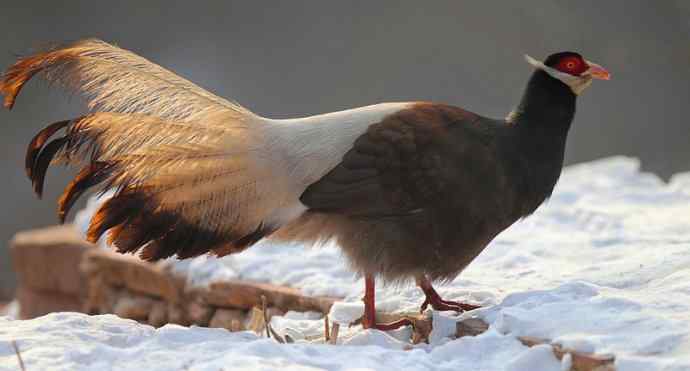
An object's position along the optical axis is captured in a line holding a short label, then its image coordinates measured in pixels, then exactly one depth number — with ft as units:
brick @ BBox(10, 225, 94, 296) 41.63
